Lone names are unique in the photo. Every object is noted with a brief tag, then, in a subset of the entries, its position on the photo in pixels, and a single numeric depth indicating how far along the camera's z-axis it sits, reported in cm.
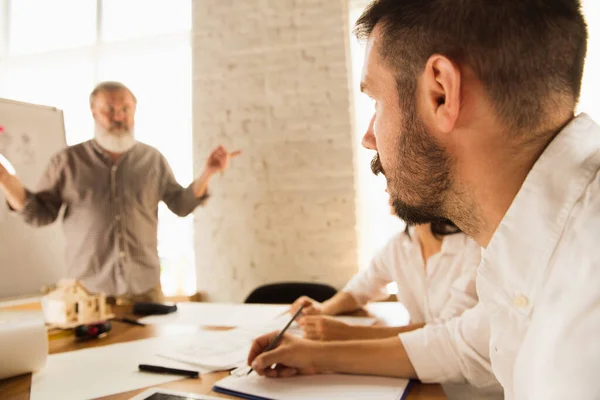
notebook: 70
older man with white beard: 213
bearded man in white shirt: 43
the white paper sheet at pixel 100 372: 74
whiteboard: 183
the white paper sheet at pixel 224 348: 86
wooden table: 72
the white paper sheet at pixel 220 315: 125
